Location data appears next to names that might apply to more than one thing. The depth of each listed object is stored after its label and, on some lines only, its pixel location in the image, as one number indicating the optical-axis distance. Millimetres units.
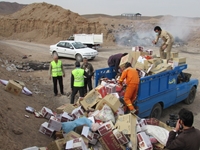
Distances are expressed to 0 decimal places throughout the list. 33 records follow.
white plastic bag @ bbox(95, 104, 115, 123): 6441
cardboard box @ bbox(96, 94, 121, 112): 6713
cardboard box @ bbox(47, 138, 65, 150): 5215
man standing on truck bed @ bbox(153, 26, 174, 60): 9993
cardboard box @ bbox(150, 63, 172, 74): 8168
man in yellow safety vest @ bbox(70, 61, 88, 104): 8758
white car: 18922
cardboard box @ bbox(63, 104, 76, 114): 7334
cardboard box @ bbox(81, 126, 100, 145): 5701
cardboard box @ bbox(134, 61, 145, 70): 8305
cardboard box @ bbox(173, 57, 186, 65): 9117
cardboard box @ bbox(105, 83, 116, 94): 7379
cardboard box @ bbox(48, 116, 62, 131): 6105
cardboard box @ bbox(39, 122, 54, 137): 6141
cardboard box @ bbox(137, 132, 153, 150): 5626
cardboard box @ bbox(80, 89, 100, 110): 7309
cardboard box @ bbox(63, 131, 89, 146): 5605
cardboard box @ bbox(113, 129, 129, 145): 5652
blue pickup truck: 7316
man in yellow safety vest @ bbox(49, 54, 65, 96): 10180
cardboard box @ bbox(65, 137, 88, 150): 5102
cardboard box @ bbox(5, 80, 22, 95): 7957
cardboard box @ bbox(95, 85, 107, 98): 7415
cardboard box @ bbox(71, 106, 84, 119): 6925
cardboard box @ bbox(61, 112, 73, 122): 6613
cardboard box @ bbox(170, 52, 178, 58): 9633
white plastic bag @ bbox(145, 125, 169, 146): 5845
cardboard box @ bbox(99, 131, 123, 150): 5645
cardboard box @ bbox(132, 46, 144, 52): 9172
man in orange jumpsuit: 6965
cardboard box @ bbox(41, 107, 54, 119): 7156
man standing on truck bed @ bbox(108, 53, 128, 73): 9055
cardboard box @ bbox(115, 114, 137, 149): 5708
